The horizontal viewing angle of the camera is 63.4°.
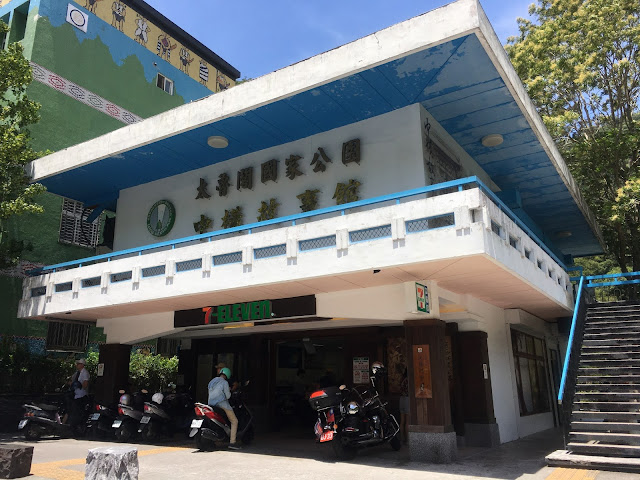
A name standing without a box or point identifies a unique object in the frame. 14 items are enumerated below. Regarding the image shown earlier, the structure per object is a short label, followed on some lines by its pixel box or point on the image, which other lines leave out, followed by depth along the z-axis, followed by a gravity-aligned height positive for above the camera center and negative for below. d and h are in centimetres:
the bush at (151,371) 1766 +29
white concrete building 886 +254
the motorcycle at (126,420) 1168 -88
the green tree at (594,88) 1745 +1016
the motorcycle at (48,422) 1180 -93
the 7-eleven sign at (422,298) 912 +135
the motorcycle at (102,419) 1209 -88
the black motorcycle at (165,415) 1184 -83
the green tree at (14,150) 1284 +571
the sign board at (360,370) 1254 +17
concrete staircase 833 -43
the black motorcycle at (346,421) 927 -78
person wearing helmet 1045 -40
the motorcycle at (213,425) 1028 -92
